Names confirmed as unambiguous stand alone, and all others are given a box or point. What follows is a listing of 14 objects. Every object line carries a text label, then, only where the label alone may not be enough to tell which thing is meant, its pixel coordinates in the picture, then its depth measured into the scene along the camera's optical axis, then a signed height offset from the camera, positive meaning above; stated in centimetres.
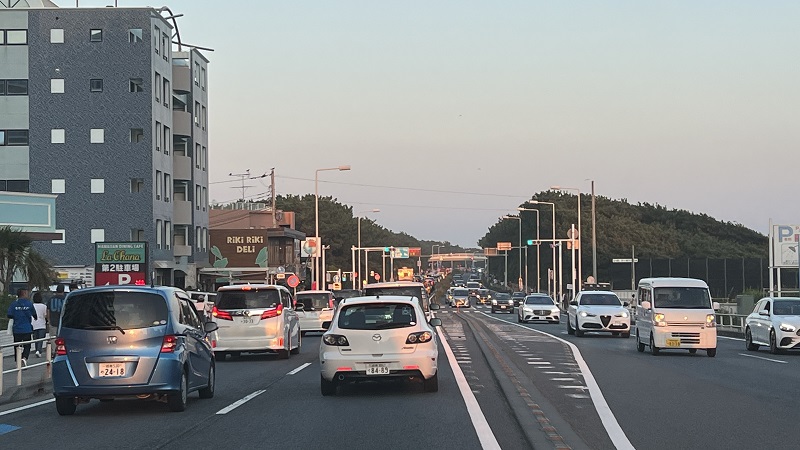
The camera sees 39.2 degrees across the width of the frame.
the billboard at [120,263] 3953 -15
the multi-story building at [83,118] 6650 +839
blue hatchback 1558 -125
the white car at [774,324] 3055 -200
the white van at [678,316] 2938 -165
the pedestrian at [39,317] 2782 -145
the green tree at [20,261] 4220 -4
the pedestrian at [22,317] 2517 -129
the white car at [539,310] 5738 -282
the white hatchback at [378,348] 1780 -146
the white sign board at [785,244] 5294 +39
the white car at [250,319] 2842 -158
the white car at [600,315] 4056 -222
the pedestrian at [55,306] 3158 -133
